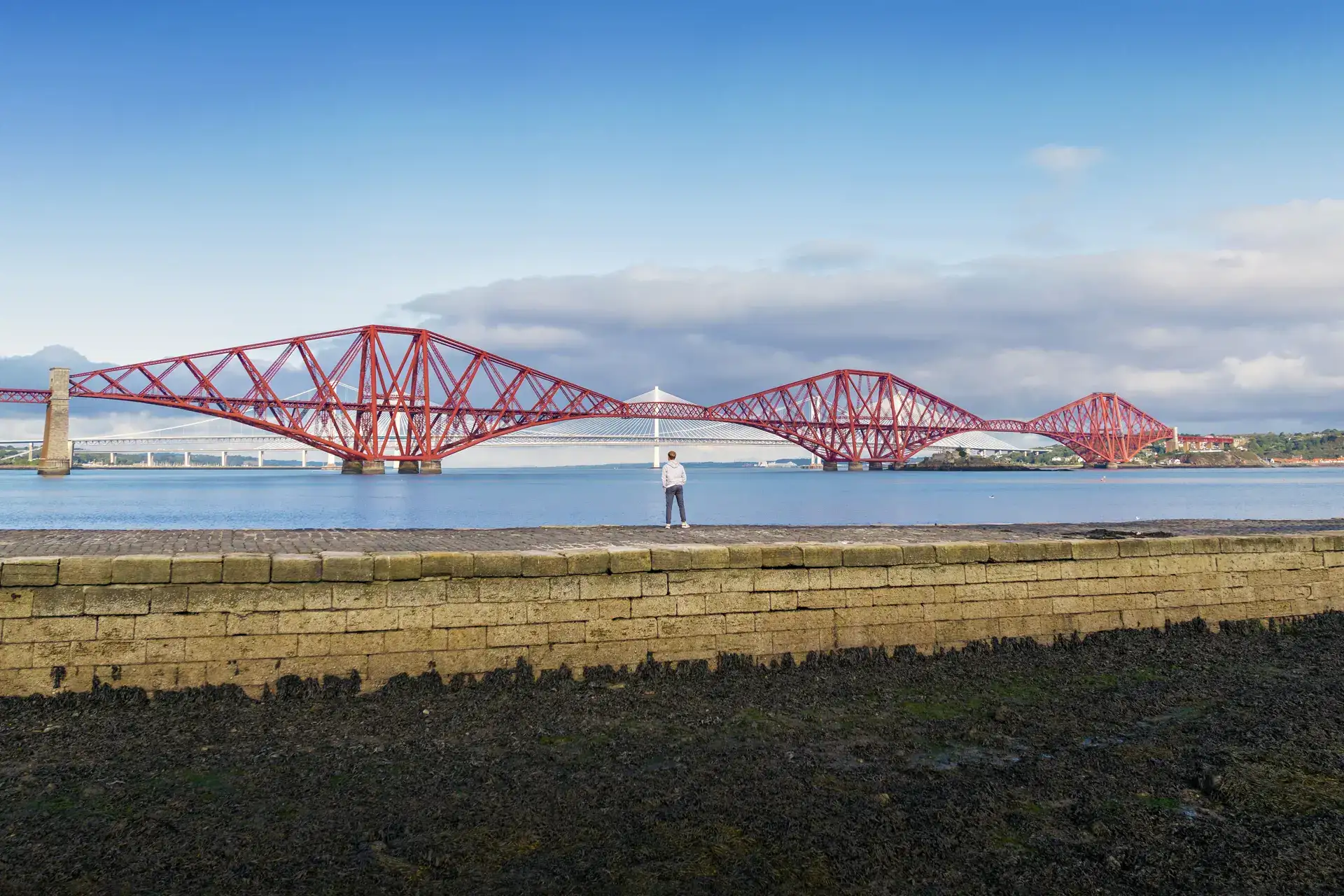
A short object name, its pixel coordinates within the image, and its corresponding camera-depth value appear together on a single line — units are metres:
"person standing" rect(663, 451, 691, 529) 14.09
